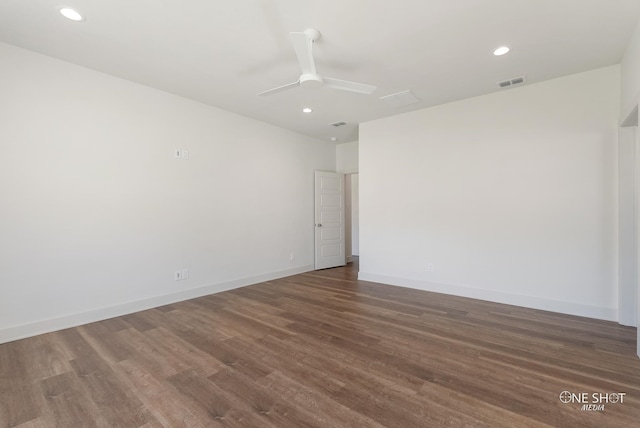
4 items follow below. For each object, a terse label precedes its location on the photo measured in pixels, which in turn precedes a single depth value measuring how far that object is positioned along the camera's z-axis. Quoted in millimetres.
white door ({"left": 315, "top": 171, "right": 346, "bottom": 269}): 6473
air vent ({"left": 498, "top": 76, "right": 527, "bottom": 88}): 3576
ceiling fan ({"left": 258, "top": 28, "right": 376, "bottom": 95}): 2266
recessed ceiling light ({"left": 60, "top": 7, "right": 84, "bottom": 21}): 2380
